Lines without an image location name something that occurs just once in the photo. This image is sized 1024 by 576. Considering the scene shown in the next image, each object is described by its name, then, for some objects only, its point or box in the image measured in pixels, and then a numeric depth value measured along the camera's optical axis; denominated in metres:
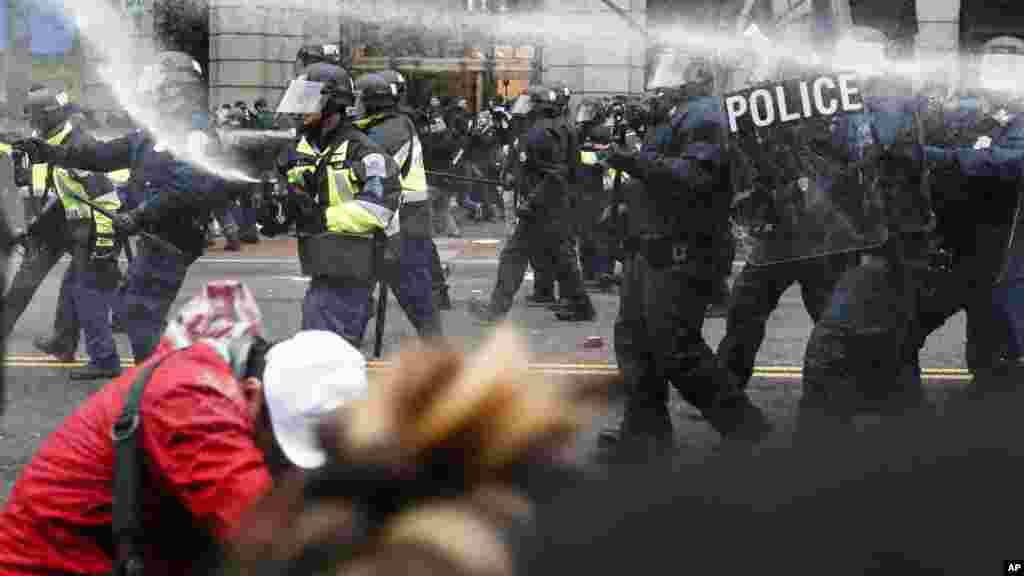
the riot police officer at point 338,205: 6.85
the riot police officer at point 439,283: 11.69
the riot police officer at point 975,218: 6.98
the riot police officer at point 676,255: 6.20
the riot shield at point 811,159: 5.77
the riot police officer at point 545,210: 11.17
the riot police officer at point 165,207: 7.61
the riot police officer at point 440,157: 19.73
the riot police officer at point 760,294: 6.91
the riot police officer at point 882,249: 5.94
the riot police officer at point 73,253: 8.64
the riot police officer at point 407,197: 8.28
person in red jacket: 2.60
